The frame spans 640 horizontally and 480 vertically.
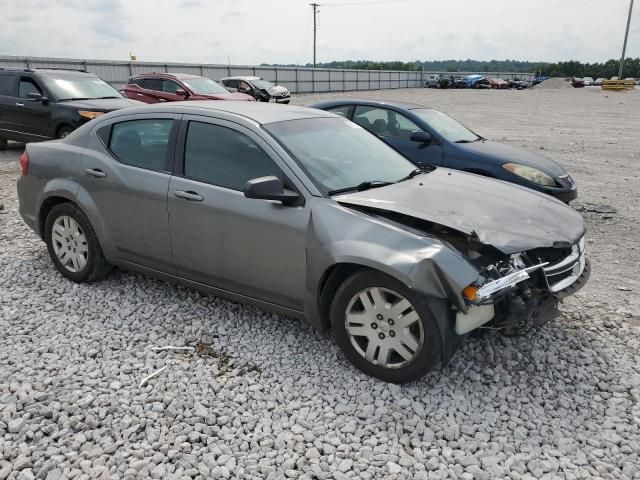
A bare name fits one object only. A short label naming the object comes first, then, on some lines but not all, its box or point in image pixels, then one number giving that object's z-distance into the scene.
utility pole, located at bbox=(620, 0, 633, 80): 61.27
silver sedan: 3.15
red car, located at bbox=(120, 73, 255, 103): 14.30
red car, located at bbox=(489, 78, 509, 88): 54.41
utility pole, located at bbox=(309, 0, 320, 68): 64.62
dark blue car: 6.79
